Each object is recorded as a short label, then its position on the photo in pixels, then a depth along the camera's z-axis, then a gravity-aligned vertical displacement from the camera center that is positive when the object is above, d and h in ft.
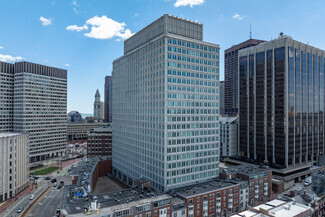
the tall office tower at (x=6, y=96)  547.08 +35.18
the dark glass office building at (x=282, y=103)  416.67 +17.33
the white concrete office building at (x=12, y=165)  325.93 -84.10
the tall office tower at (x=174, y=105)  280.31 +7.40
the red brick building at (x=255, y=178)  309.42 -95.70
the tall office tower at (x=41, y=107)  551.59 +7.76
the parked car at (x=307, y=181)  398.95 -126.16
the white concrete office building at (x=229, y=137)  516.73 -61.81
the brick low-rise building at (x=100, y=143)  542.57 -78.92
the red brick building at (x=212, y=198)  246.88 -101.84
